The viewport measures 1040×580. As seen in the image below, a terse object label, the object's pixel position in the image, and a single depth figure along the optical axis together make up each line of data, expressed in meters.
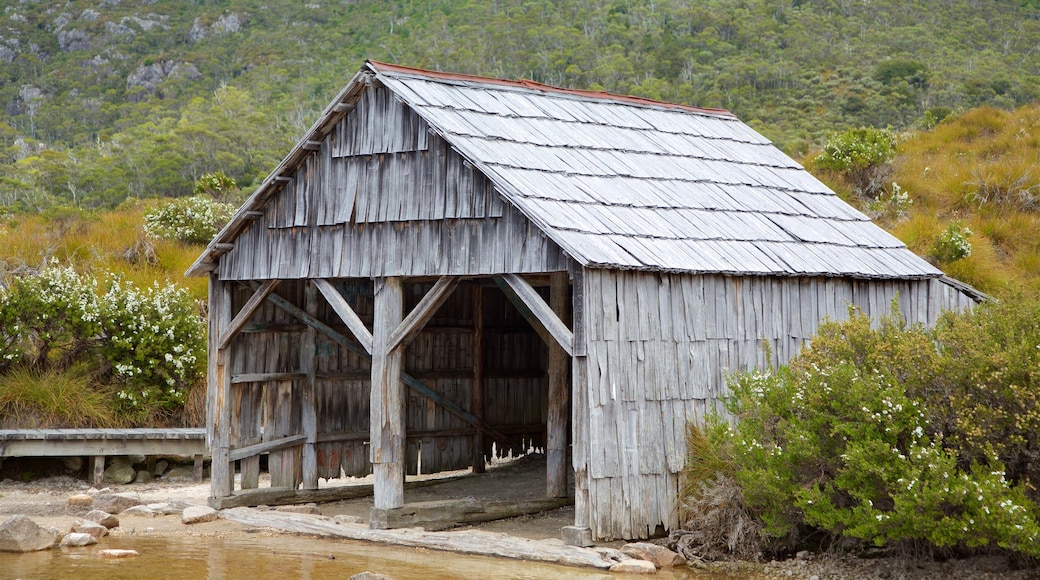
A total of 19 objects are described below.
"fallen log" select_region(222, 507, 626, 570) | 10.85
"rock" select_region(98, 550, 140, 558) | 11.75
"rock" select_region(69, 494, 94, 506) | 14.59
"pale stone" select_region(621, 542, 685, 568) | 10.90
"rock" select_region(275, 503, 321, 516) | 14.16
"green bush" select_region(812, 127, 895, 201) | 24.09
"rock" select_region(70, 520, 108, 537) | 12.73
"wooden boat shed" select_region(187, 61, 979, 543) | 11.41
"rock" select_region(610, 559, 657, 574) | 10.55
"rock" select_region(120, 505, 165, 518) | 14.23
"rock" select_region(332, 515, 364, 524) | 13.42
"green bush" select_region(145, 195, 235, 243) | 23.70
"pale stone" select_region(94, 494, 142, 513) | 14.43
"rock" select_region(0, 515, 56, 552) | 12.03
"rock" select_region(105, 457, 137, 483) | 16.66
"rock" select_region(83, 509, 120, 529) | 13.31
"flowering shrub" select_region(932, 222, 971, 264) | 19.16
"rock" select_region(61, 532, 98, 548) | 12.40
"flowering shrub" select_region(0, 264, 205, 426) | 16.97
